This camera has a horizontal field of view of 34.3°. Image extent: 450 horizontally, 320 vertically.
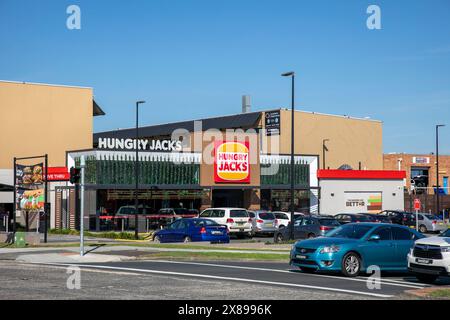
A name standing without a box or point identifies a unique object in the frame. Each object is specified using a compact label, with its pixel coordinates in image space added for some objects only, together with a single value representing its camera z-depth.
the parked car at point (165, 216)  49.88
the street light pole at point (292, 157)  35.41
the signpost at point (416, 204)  40.66
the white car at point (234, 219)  40.69
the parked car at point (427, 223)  50.22
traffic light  26.62
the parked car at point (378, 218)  45.38
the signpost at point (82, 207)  25.64
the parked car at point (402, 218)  50.84
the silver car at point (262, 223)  42.06
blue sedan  35.00
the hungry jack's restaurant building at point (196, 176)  49.75
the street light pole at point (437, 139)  59.93
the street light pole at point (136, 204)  42.19
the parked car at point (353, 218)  44.00
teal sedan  19.19
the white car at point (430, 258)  17.70
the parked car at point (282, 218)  43.08
